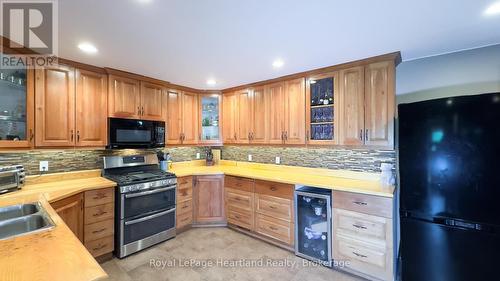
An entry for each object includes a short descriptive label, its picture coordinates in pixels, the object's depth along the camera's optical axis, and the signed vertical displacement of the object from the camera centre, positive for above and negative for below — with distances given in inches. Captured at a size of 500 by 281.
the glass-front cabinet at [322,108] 109.6 +16.9
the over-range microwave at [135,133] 111.9 +4.1
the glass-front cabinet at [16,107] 82.9 +13.6
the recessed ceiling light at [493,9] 60.6 +37.9
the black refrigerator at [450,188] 66.9 -16.6
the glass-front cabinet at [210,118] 159.3 +16.6
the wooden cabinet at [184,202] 129.6 -38.4
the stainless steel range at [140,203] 103.9 -32.7
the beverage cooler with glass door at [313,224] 96.6 -39.6
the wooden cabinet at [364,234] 82.6 -38.7
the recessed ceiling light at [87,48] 83.4 +37.6
